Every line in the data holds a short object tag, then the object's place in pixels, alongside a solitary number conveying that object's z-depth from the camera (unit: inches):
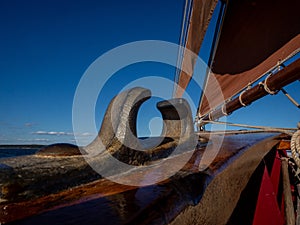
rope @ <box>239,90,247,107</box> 133.3
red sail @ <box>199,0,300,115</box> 142.3
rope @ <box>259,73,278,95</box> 101.4
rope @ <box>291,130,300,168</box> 51.4
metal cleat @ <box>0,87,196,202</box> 19.5
